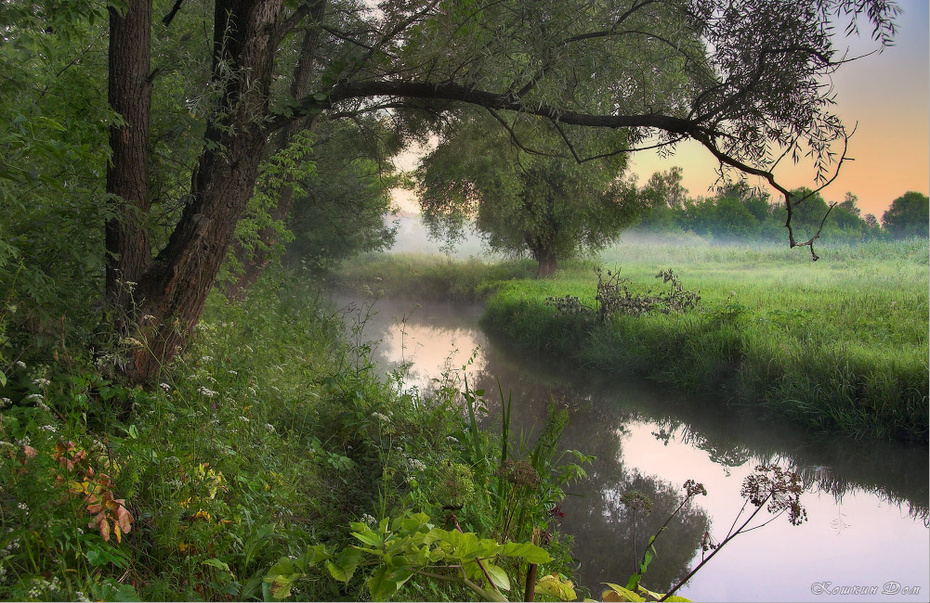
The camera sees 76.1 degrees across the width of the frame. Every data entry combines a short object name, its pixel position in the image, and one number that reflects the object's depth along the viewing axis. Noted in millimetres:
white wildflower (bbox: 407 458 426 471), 3322
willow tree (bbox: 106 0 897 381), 3961
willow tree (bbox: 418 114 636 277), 15016
